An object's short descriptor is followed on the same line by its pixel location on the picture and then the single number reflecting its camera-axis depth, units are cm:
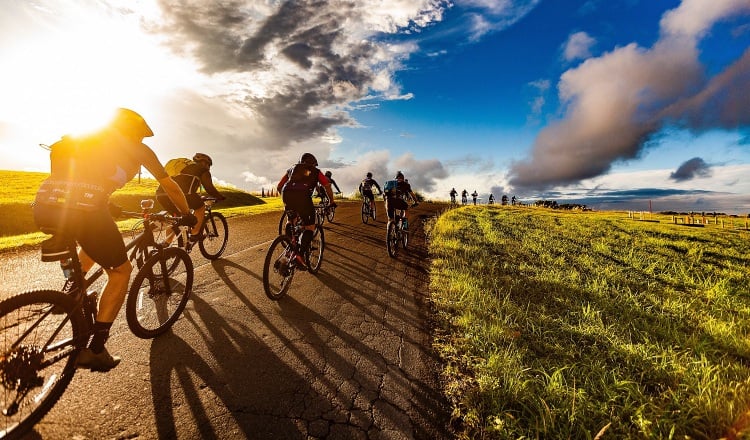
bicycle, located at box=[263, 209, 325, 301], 532
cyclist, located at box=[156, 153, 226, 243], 667
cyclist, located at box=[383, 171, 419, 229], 972
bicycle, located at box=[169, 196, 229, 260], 717
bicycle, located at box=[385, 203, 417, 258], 897
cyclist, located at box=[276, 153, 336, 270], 629
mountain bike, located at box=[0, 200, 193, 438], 237
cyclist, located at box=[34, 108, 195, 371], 274
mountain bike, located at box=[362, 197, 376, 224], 1636
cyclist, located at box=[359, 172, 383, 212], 1375
